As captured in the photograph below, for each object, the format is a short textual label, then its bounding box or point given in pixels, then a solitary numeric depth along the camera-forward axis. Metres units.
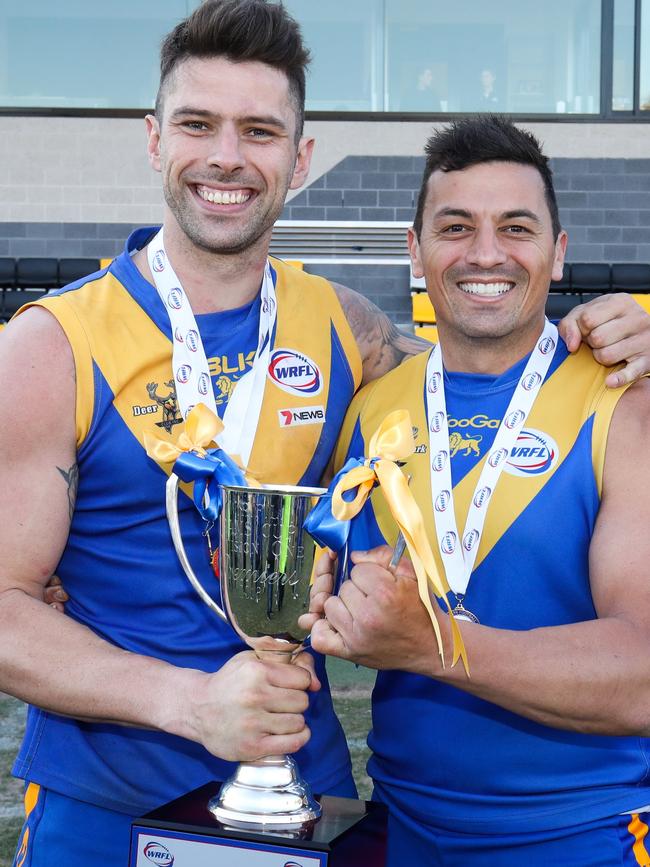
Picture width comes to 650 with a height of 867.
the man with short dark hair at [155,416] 1.97
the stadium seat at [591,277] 10.68
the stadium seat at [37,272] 10.57
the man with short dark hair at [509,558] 1.77
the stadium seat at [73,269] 10.59
